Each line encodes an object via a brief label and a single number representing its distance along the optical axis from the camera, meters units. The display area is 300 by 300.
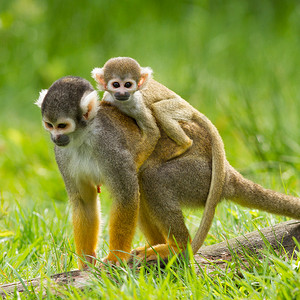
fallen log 7.04
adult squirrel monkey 7.71
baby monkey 8.20
